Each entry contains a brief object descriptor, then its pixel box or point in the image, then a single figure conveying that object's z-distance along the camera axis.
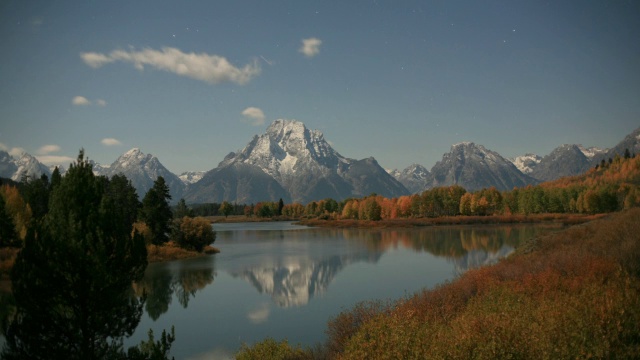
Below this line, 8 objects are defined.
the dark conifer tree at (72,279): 15.32
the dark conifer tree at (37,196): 76.62
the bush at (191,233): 74.25
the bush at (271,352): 19.05
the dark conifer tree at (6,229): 56.50
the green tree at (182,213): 99.91
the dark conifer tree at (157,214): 72.06
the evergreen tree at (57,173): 20.61
